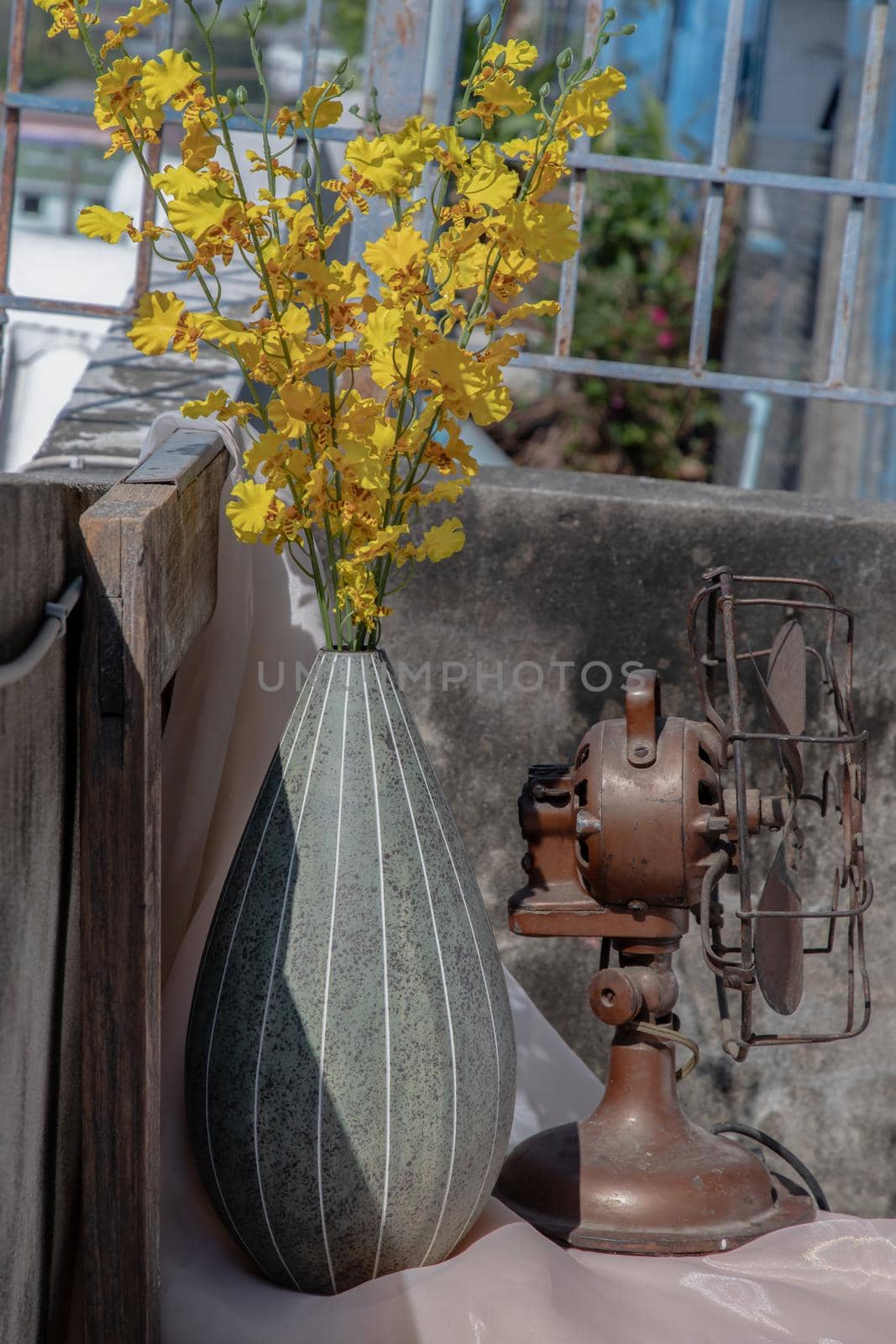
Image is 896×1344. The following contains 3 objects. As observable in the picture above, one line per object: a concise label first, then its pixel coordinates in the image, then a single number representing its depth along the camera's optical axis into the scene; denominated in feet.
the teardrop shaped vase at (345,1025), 8.56
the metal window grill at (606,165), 9.85
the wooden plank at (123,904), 8.21
